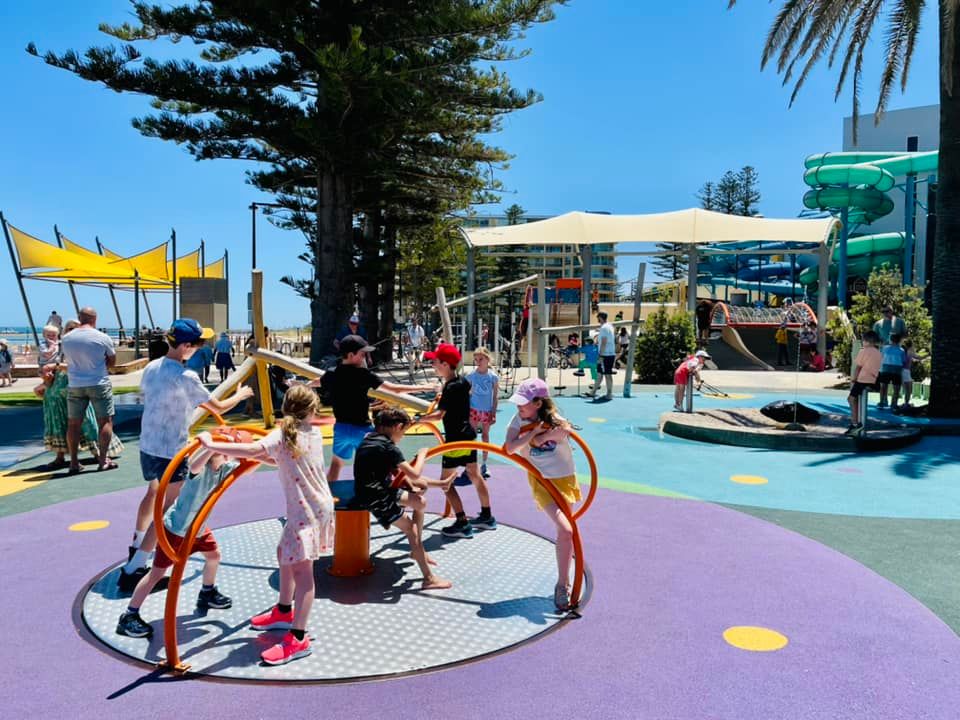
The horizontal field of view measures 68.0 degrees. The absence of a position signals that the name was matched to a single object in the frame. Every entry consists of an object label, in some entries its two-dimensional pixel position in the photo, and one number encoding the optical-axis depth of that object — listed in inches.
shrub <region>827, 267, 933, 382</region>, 646.5
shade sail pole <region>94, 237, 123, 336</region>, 1477.6
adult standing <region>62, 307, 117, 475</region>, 305.0
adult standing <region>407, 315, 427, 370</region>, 768.3
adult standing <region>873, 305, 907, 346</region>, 516.7
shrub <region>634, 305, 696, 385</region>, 778.2
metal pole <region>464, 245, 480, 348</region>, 1023.7
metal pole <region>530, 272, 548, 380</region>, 548.1
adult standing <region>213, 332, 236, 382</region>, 762.2
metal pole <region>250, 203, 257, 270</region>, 1357.0
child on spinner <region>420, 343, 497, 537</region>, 230.8
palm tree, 465.7
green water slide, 1401.3
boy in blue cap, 181.6
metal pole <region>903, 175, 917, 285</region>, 1397.6
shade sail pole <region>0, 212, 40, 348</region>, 976.9
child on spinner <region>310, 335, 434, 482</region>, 196.9
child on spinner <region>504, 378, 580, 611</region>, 171.8
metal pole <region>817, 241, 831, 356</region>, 948.0
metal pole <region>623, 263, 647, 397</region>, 641.6
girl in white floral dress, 146.2
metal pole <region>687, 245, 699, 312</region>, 1027.9
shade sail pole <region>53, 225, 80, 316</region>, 1286.8
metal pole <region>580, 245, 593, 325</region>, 1085.1
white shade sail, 1055.0
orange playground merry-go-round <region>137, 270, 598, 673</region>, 141.2
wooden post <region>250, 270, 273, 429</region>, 378.1
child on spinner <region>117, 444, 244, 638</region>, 155.3
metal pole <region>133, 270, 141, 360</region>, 1088.8
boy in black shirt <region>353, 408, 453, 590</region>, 169.0
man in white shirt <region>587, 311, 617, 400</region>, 600.1
